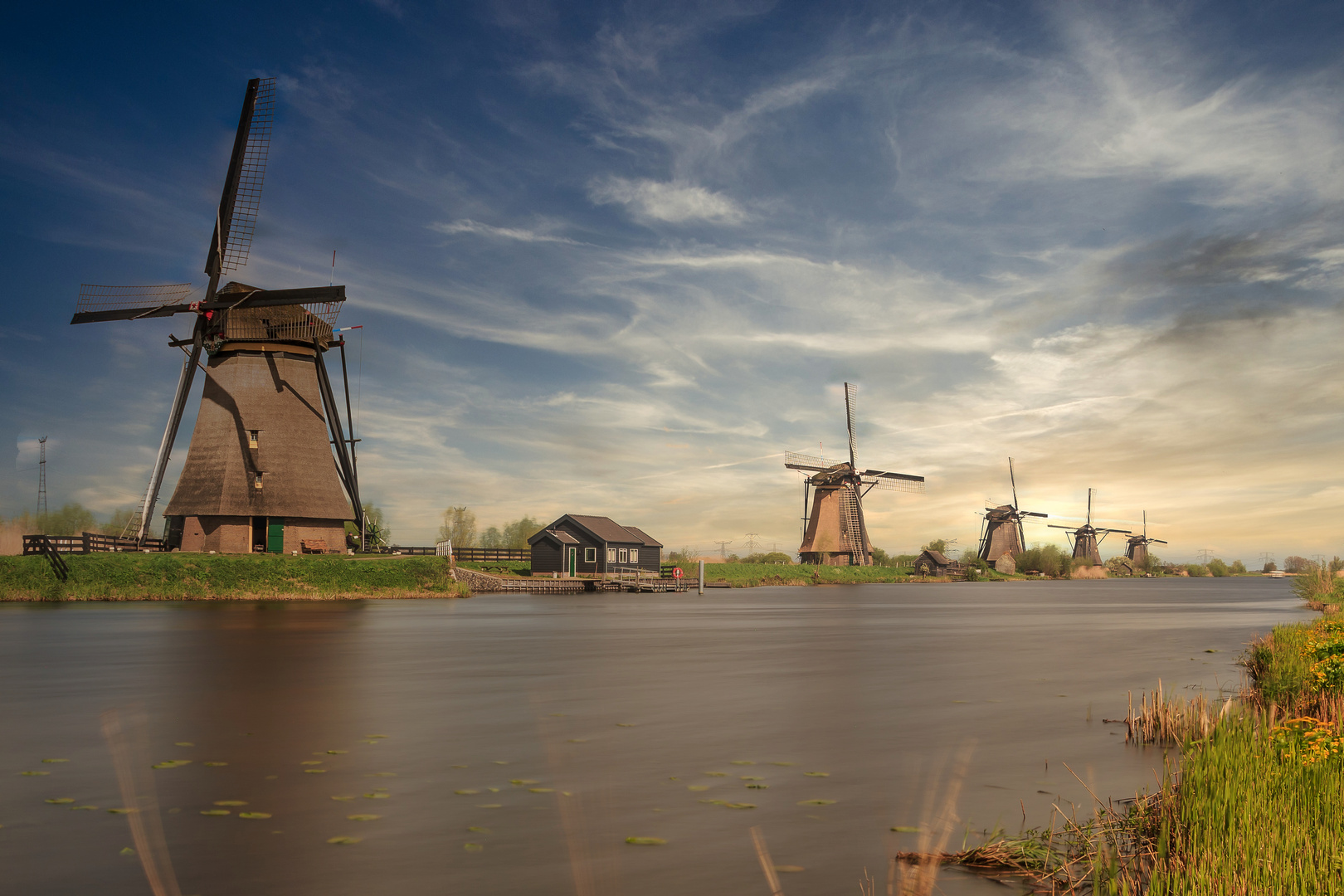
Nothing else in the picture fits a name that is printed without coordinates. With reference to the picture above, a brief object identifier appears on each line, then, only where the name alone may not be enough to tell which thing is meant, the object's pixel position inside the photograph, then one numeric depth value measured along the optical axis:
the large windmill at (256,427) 42.22
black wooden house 65.75
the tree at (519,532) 108.88
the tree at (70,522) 76.49
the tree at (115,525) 63.91
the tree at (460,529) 102.68
